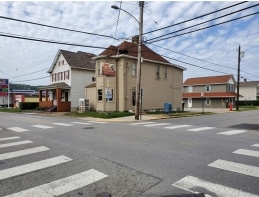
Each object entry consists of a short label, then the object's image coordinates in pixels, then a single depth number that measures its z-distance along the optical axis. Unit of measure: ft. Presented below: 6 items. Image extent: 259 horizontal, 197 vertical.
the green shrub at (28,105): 129.59
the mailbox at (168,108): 74.11
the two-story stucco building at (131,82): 83.51
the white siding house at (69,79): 106.83
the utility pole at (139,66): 61.98
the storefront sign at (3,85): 171.42
